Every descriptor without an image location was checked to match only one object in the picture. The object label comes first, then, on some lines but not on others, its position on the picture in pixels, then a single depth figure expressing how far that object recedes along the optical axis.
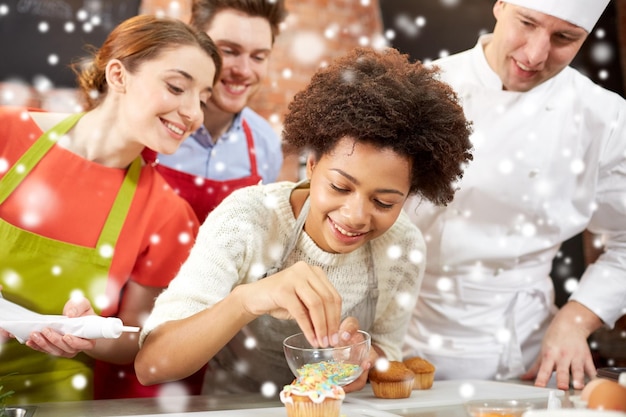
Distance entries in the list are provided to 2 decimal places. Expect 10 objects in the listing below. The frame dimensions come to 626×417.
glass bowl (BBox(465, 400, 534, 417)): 1.17
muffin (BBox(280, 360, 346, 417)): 1.23
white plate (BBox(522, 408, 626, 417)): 0.90
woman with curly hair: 1.41
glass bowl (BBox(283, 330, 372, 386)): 1.33
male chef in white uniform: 2.07
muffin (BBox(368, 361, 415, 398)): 1.54
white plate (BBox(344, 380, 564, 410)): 1.50
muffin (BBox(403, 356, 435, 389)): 1.69
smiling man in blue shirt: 2.21
